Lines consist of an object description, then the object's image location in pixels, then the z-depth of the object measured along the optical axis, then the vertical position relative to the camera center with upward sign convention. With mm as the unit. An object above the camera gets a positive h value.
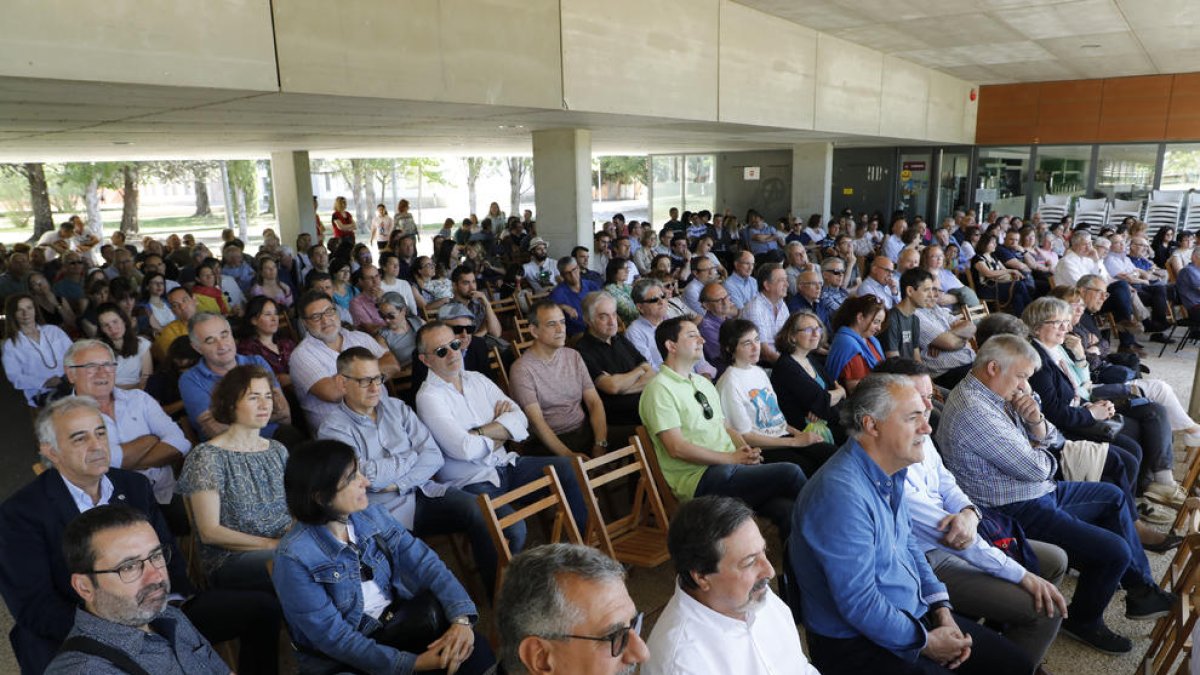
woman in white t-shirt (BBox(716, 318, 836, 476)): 3705 -1157
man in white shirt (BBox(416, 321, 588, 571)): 3305 -1132
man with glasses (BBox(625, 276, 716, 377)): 4953 -932
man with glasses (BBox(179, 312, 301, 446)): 3555 -893
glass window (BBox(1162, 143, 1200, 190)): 13250 +203
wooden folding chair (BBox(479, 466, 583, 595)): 2738 -1291
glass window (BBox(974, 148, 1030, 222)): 15039 +29
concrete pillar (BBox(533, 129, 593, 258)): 8500 +16
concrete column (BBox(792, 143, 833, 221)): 13961 +114
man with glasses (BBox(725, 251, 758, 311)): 6691 -916
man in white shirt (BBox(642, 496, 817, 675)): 1733 -1049
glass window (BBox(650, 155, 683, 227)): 21125 +69
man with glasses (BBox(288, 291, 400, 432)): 3918 -962
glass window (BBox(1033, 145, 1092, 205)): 14352 +191
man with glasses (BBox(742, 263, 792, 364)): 5477 -945
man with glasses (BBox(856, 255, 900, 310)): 6223 -875
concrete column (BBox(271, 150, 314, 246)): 14891 -10
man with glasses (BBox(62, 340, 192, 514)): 3168 -1039
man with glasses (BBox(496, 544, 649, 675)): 1469 -893
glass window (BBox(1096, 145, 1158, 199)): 13688 +145
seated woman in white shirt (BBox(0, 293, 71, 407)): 4973 -1090
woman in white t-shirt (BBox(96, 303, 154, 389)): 4590 -993
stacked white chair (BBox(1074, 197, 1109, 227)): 13992 -630
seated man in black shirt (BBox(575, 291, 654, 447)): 4387 -1132
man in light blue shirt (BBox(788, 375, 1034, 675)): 2102 -1156
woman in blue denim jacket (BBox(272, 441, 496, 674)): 2066 -1169
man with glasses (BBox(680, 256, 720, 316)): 6535 -892
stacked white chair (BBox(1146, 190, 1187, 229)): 13258 -541
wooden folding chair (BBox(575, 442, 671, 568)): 3031 -1522
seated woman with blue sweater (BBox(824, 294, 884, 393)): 4348 -973
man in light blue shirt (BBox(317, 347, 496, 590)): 3006 -1164
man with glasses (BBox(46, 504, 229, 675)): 1717 -977
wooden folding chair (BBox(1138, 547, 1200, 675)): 2340 -1551
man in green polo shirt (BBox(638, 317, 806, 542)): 3256 -1220
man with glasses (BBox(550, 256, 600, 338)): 6379 -972
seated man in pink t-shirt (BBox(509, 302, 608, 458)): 3996 -1139
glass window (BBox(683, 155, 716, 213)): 20109 +24
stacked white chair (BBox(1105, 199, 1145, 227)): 13656 -601
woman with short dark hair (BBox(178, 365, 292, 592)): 2619 -1103
